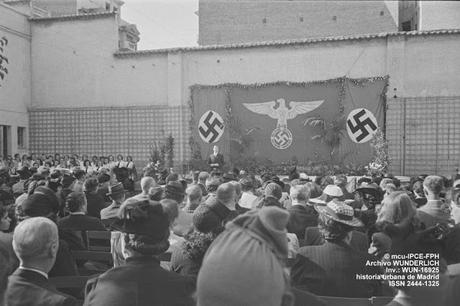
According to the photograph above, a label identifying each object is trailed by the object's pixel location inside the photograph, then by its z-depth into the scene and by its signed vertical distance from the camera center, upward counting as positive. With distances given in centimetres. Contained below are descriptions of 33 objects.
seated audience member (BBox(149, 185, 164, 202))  584 -69
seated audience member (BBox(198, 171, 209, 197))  929 -80
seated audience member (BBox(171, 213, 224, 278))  321 -72
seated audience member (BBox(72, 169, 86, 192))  868 -70
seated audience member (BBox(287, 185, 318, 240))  518 -85
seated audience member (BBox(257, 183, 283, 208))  553 -68
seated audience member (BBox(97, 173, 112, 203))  767 -82
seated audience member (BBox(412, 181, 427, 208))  605 -78
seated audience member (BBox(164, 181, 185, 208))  586 -67
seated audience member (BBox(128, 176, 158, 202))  664 -66
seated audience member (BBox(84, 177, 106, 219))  668 -88
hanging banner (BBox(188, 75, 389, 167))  1647 +170
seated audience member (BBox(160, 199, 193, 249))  474 -93
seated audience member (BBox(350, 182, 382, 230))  616 -81
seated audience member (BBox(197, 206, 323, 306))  162 -43
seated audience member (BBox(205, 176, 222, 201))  709 -71
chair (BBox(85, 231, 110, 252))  488 -109
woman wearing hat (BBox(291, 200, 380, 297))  328 -88
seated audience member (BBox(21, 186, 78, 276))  355 -67
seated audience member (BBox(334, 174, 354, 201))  680 -82
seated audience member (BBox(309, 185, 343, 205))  642 -77
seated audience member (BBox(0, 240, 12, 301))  341 -93
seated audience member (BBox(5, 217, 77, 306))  261 -74
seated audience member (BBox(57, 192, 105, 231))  496 -85
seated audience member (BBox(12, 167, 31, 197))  772 -82
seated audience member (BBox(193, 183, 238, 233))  329 -62
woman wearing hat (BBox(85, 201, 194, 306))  252 -74
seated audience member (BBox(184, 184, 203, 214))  596 -76
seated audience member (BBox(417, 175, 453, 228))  482 -74
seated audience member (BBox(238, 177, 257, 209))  668 -85
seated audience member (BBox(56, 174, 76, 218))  608 -72
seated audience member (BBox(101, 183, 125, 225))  582 -76
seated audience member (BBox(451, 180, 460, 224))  475 -71
